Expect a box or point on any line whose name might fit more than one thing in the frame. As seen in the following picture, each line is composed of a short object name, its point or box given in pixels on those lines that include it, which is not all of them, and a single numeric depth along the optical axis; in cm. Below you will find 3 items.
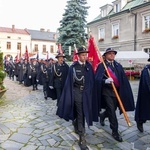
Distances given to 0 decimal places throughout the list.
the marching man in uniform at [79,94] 316
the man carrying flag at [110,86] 344
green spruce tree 2054
